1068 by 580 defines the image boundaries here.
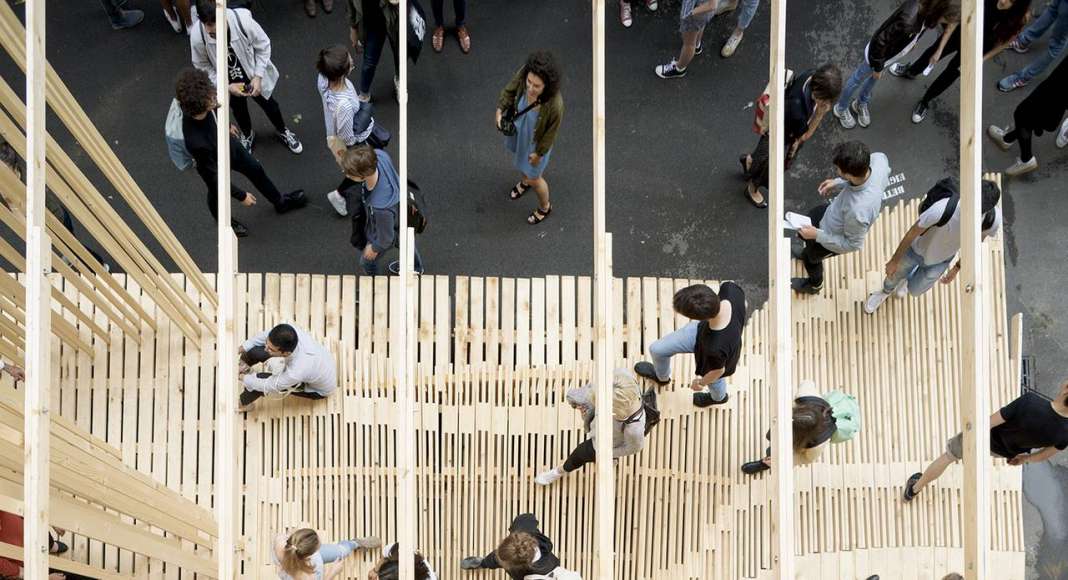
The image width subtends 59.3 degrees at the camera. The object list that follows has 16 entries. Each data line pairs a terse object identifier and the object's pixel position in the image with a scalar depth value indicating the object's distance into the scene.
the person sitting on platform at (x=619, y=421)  5.14
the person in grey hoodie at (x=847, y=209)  5.30
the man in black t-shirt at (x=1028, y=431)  4.95
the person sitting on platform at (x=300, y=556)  4.89
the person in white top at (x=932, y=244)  5.23
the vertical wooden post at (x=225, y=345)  4.24
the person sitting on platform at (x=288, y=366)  5.32
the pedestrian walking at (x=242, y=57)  5.98
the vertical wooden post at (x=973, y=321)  3.95
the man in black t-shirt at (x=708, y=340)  4.94
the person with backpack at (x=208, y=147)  5.33
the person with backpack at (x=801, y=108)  5.64
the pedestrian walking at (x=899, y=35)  6.00
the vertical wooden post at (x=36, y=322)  3.59
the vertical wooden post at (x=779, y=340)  4.02
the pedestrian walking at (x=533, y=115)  5.47
